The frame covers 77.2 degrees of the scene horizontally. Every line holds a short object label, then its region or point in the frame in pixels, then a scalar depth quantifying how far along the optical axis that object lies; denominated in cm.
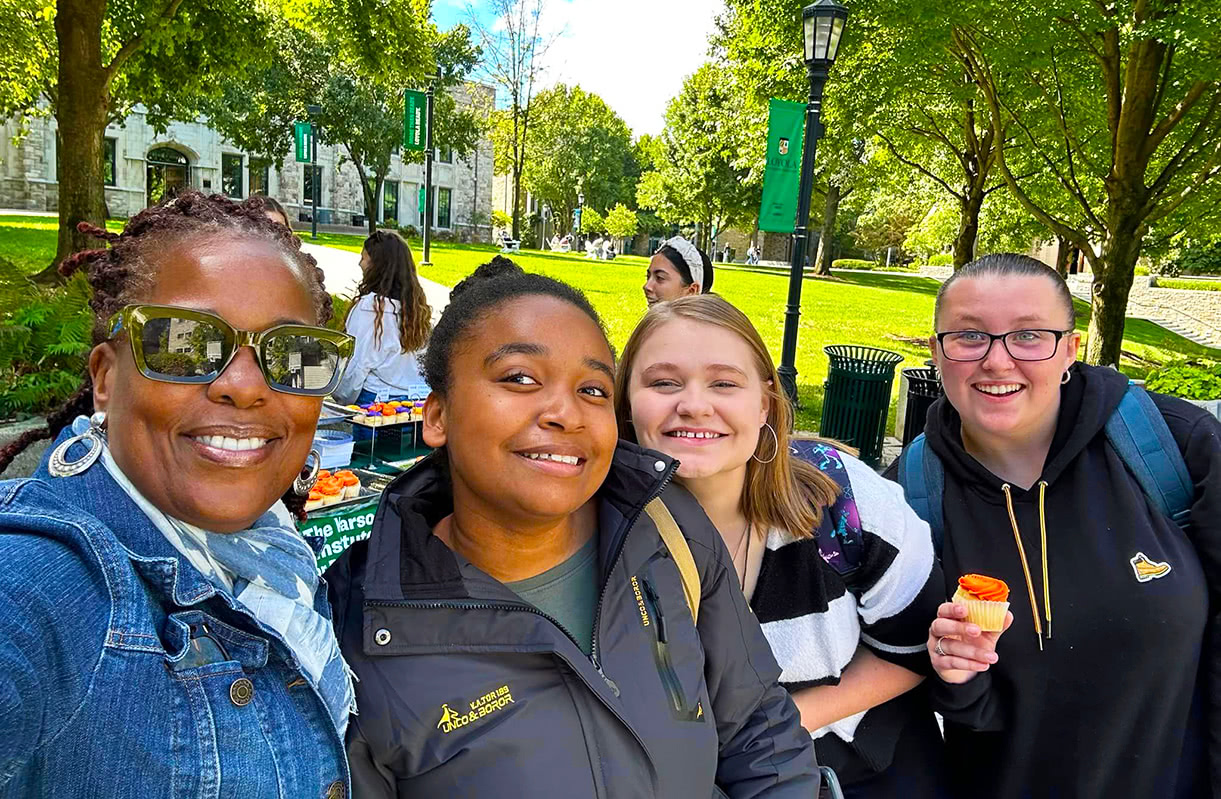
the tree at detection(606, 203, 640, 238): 5703
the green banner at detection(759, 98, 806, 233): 889
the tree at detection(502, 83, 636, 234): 5516
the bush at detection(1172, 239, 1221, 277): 3809
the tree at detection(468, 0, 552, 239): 3997
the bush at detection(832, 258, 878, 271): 5979
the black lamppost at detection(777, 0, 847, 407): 858
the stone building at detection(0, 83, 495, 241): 3964
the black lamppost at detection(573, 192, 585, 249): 5988
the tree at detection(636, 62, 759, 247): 4522
